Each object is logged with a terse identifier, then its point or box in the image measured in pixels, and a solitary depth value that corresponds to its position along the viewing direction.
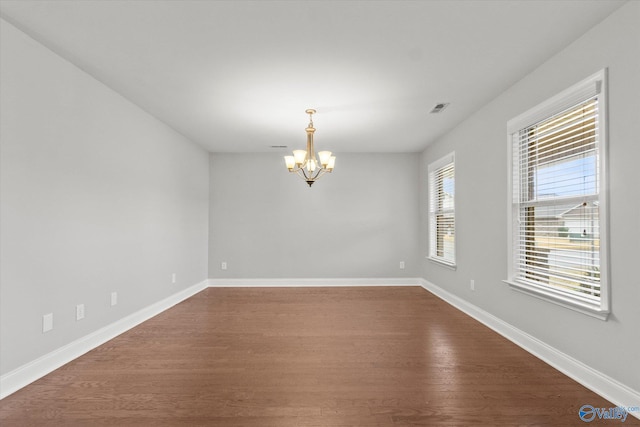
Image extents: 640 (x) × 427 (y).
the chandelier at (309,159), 3.70
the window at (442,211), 4.70
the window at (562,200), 2.20
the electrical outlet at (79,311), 2.74
